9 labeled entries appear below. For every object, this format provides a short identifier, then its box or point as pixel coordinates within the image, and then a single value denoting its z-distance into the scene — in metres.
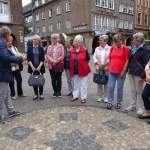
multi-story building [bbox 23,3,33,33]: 35.22
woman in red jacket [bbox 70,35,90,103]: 4.14
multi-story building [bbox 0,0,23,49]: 17.85
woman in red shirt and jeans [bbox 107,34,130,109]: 3.74
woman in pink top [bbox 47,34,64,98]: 4.42
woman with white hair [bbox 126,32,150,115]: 3.51
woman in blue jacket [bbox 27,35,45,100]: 4.37
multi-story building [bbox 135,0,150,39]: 28.88
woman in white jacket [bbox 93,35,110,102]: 4.10
